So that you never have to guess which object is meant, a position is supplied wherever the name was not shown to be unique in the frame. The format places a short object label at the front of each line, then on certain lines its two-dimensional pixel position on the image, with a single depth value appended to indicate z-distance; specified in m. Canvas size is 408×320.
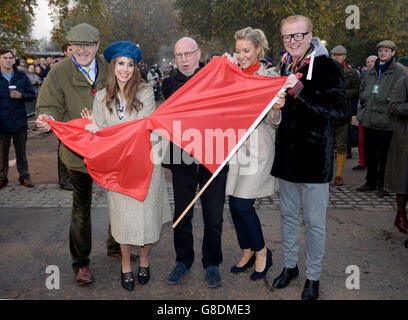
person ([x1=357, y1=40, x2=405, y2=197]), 6.48
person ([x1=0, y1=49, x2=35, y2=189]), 7.26
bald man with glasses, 3.64
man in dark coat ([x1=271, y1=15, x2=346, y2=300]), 3.29
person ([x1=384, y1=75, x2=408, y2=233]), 5.08
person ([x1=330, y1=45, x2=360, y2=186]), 7.23
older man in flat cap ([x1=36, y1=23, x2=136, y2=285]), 3.77
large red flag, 3.48
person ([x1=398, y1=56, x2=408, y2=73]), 6.35
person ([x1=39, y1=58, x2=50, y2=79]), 18.56
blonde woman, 3.55
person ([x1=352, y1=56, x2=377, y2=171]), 8.42
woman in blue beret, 3.54
